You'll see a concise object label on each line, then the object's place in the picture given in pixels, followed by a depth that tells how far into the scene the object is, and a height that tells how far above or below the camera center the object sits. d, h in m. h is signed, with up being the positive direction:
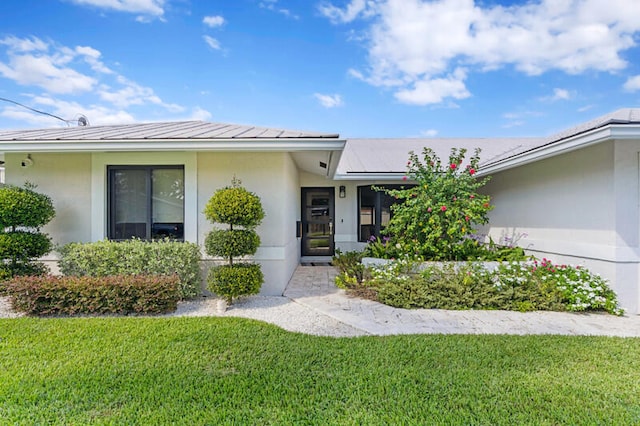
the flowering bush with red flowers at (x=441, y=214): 6.94 +0.01
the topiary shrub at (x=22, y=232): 5.71 -0.31
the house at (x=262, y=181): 5.51 +0.71
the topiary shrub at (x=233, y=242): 5.58 -0.48
